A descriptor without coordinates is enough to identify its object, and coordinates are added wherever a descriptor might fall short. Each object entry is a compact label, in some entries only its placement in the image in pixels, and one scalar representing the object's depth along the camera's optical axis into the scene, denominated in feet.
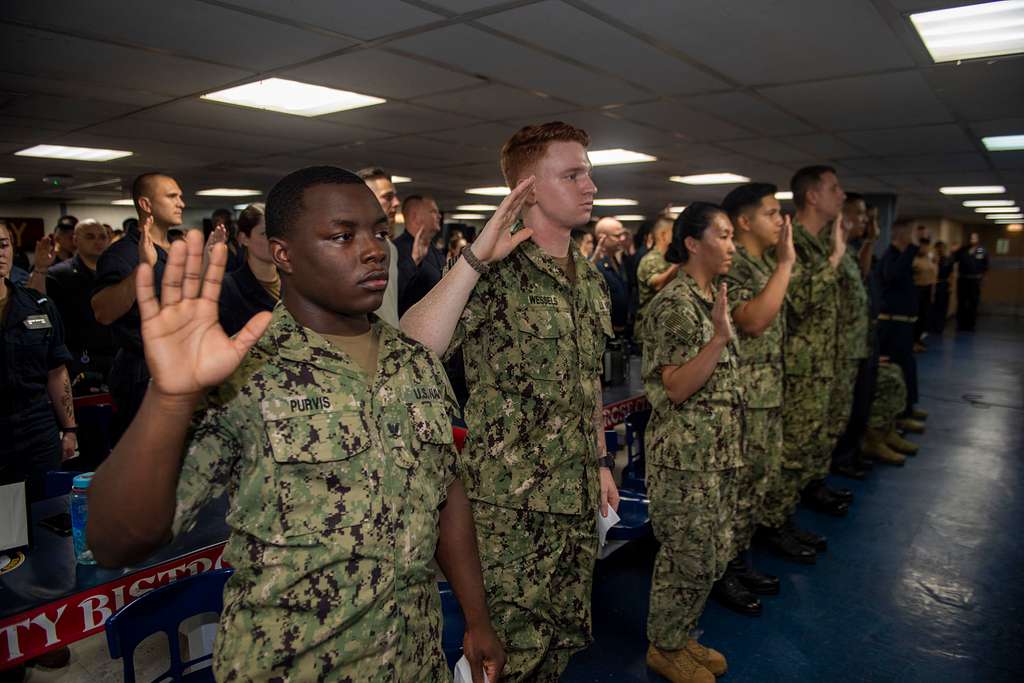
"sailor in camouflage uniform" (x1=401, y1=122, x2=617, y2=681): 5.73
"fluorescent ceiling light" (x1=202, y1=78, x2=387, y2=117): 13.65
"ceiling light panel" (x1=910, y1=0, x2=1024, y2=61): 9.28
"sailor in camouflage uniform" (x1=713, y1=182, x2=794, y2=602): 8.89
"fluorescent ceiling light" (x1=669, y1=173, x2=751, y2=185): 27.58
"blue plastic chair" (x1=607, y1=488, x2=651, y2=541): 8.50
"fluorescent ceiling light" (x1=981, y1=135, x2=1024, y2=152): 18.48
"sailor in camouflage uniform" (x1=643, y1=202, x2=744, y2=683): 7.32
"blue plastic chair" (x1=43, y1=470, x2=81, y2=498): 7.21
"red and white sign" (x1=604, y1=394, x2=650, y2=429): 10.95
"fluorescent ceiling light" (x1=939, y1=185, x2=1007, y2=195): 30.48
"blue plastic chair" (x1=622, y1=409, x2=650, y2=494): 10.59
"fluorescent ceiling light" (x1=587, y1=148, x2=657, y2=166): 21.53
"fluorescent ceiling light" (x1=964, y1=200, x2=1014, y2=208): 37.63
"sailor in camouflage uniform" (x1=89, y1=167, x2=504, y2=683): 2.90
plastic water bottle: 5.27
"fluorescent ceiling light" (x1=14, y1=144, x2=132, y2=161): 20.80
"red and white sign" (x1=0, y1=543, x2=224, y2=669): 4.47
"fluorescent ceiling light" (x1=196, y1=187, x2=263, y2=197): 32.58
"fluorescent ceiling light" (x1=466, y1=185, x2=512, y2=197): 33.55
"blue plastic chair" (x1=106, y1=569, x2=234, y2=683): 4.52
